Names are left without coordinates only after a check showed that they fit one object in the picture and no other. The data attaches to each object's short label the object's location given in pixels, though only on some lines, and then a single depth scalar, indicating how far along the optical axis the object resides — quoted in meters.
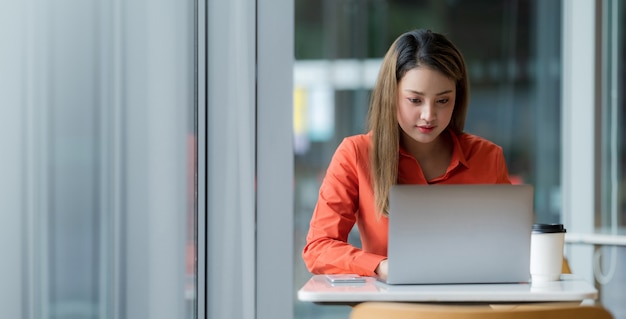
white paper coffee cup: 3.08
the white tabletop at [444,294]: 2.87
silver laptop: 2.97
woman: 3.49
